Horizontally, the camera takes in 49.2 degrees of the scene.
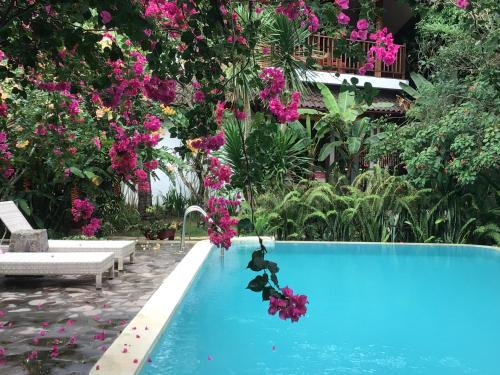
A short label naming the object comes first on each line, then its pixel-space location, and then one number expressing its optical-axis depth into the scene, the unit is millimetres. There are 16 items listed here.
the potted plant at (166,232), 10961
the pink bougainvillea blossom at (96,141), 8591
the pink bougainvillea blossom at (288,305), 2186
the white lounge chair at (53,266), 6207
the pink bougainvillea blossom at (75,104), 5689
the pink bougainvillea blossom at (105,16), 2205
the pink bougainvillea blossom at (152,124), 5375
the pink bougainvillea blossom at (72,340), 4328
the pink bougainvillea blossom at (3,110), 4248
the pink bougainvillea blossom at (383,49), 3123
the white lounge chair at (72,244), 7441
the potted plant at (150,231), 10938
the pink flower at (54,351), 4014
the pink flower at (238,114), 2850
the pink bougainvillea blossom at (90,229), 6426
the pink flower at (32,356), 3941
